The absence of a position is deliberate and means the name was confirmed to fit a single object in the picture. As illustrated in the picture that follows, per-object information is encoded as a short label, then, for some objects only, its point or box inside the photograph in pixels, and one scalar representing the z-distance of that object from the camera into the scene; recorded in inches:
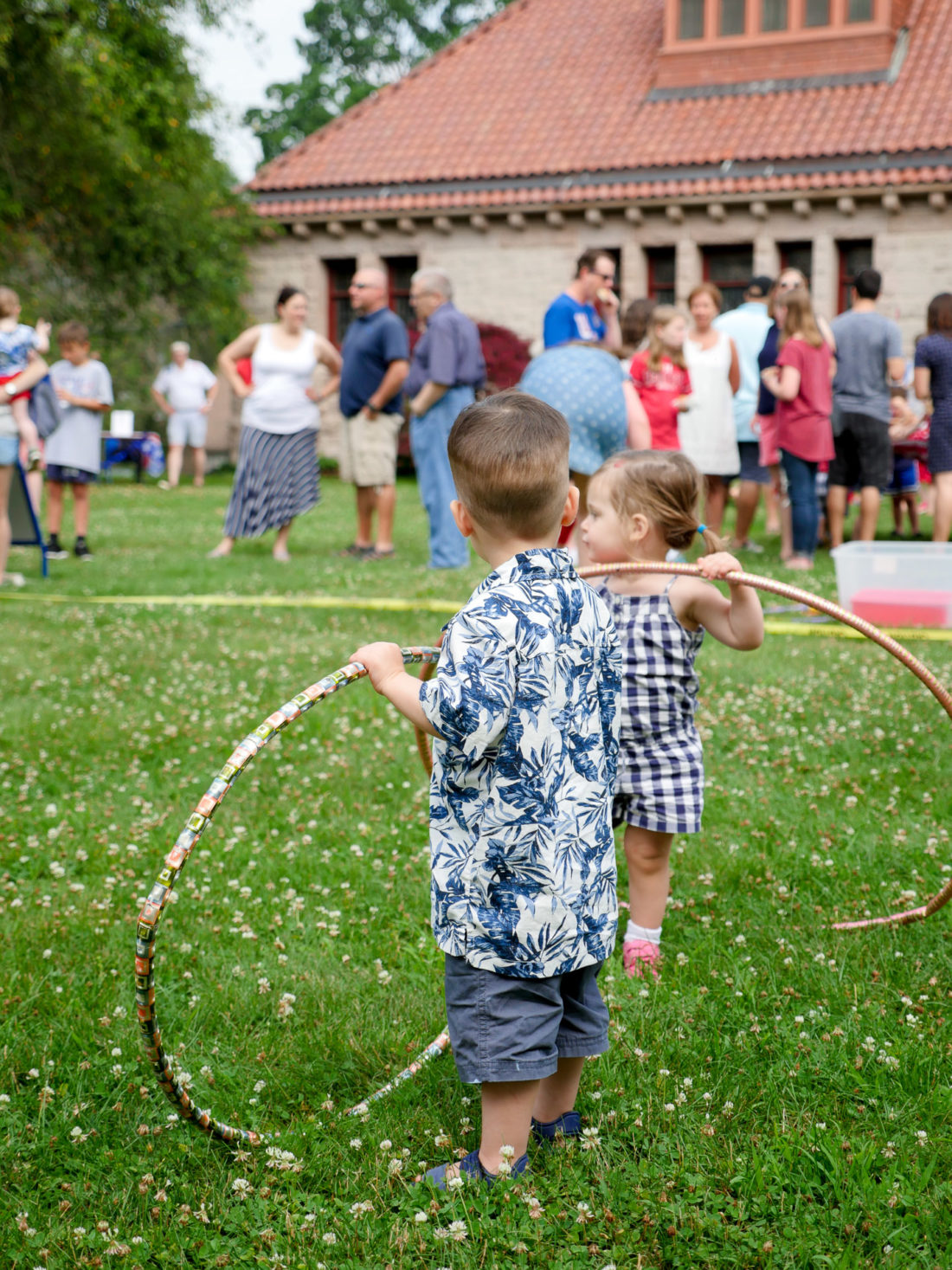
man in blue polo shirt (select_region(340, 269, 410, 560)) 448.1
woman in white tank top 454.0
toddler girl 142.3
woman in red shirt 413.4
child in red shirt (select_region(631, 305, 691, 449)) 400.2
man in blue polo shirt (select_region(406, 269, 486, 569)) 425.7
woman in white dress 438.6
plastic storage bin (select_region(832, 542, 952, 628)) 323.3
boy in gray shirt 476.1
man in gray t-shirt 431.8
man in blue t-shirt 362.9
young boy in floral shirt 99.8
